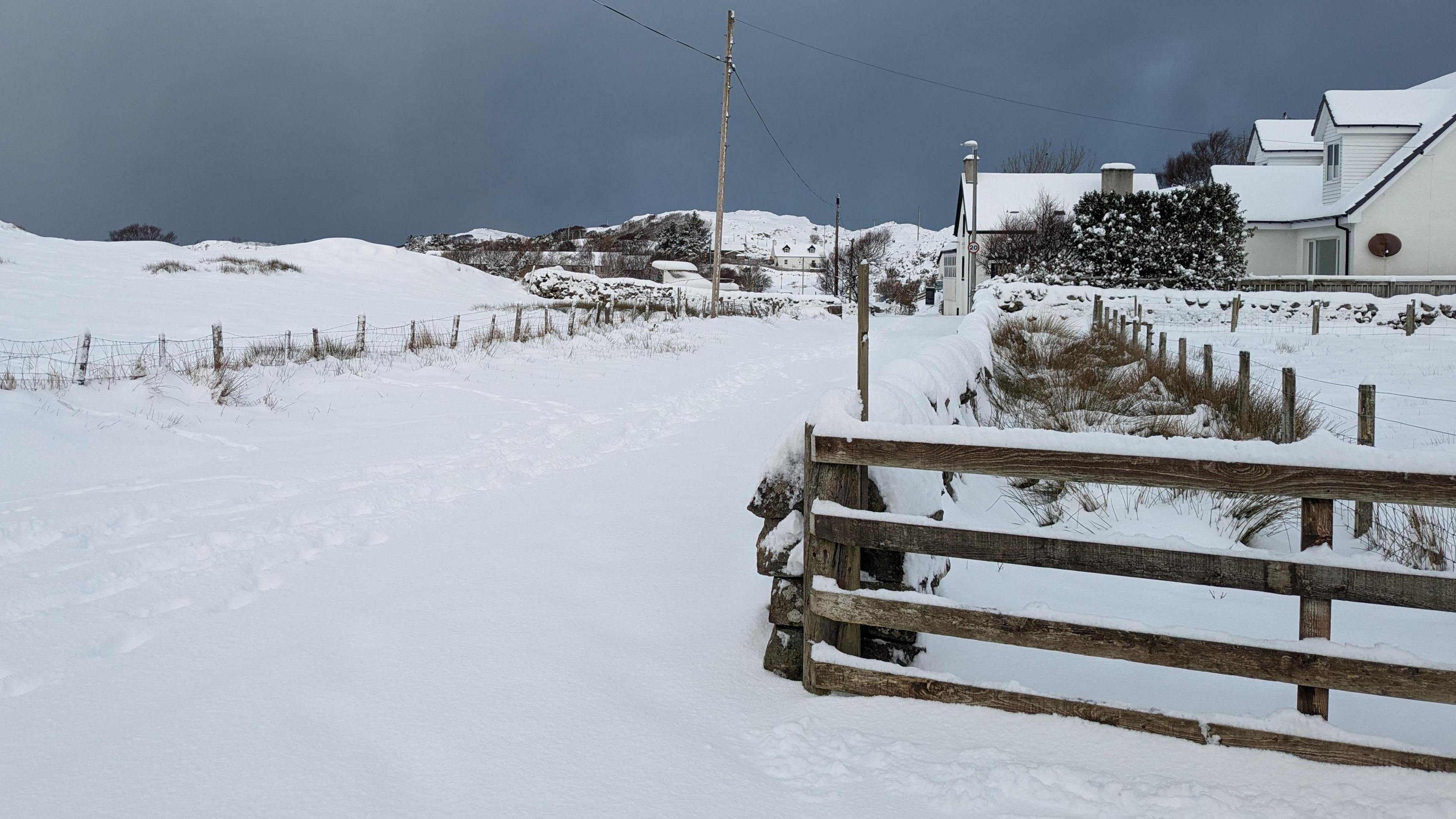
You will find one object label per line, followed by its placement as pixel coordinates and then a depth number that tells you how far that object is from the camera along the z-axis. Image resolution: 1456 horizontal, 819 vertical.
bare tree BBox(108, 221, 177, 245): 73.94
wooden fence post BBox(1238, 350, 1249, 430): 9.70
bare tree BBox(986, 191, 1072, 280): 37.75
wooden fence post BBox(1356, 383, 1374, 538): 7.28
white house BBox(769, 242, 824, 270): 138.00
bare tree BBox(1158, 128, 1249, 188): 66.12
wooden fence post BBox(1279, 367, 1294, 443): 8.01
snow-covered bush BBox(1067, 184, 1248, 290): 30.44
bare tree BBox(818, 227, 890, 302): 77.44
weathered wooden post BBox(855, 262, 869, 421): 5.27
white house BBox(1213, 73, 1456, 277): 27.62
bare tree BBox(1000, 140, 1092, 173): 58.84
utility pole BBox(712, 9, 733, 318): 29.00
